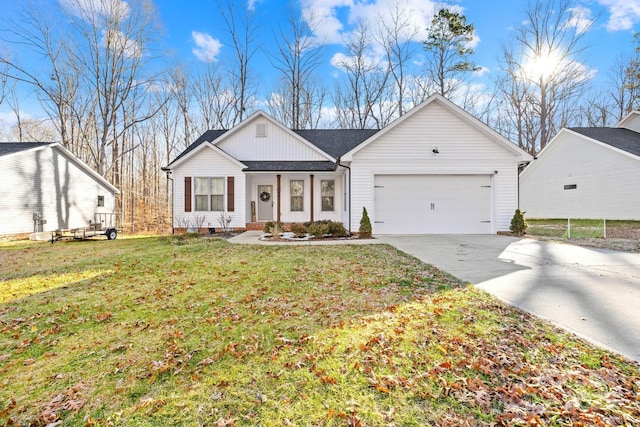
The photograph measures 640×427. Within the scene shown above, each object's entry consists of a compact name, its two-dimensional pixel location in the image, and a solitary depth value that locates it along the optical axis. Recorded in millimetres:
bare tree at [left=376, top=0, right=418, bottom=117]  23453
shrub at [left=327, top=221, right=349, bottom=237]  11711
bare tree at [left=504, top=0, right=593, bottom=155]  23125
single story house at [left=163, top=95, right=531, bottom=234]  11867
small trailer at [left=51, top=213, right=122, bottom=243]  13492
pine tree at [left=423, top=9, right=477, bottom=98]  21672
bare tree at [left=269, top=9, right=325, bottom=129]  23969
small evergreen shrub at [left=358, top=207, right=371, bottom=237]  11445
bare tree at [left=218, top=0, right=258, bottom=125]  23406
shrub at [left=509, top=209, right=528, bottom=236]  11422
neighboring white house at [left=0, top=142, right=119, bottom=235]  14305
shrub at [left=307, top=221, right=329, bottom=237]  11633
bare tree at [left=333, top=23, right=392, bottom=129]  24609
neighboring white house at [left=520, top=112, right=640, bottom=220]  15664
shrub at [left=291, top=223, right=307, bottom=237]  12034
